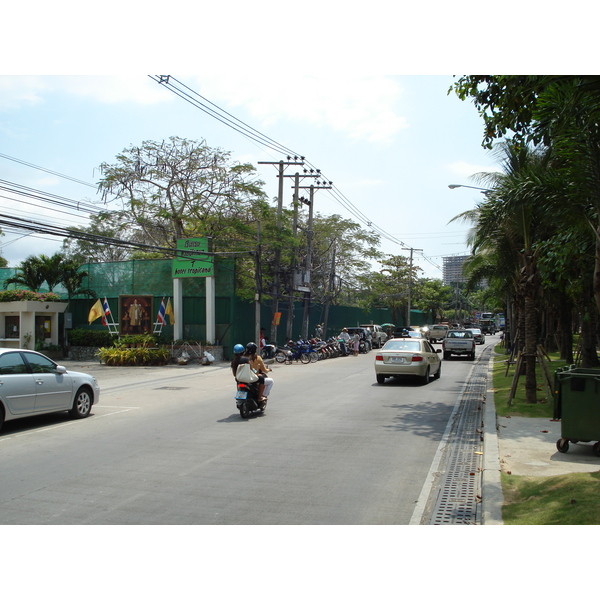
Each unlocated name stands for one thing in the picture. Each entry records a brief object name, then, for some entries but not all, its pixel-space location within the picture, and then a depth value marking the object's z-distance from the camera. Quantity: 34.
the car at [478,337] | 54.14
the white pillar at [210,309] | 28.79
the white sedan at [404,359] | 18.05
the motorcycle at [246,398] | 11.92
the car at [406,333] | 39.92
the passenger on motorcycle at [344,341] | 34.72
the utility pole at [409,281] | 63.53
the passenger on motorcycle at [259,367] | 12.30
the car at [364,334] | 38.91
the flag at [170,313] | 29.08
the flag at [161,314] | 29.00
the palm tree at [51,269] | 32.44
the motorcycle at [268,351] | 29.55
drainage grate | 6.16
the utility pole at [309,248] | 36.41
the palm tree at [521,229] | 12.38
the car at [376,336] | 43.44
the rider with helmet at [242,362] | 12.12
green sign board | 28.23
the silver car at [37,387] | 10.31
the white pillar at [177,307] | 29.31
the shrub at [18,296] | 29.36
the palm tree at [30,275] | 32.41
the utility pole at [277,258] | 32.13
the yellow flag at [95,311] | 29.42
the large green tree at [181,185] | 34.41
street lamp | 21.97
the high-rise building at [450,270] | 135.27
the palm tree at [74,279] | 32.97
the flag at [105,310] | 29.56
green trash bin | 8.49
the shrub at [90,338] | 31.31
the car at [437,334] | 50.81
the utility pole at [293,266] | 34.28
